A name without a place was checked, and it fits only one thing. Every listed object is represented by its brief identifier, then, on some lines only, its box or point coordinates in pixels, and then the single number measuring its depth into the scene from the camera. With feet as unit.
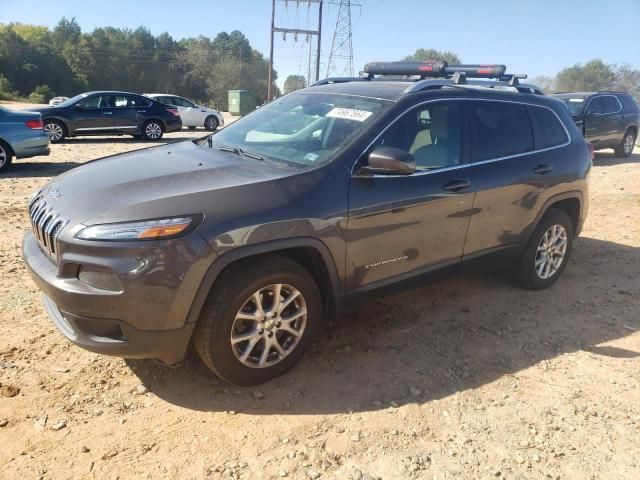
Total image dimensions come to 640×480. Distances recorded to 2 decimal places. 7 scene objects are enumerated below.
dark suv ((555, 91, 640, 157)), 42.14
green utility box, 123.13
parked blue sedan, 29.89
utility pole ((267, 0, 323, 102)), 121.72
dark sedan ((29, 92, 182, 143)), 45.55
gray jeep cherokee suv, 8.33
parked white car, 65.00
